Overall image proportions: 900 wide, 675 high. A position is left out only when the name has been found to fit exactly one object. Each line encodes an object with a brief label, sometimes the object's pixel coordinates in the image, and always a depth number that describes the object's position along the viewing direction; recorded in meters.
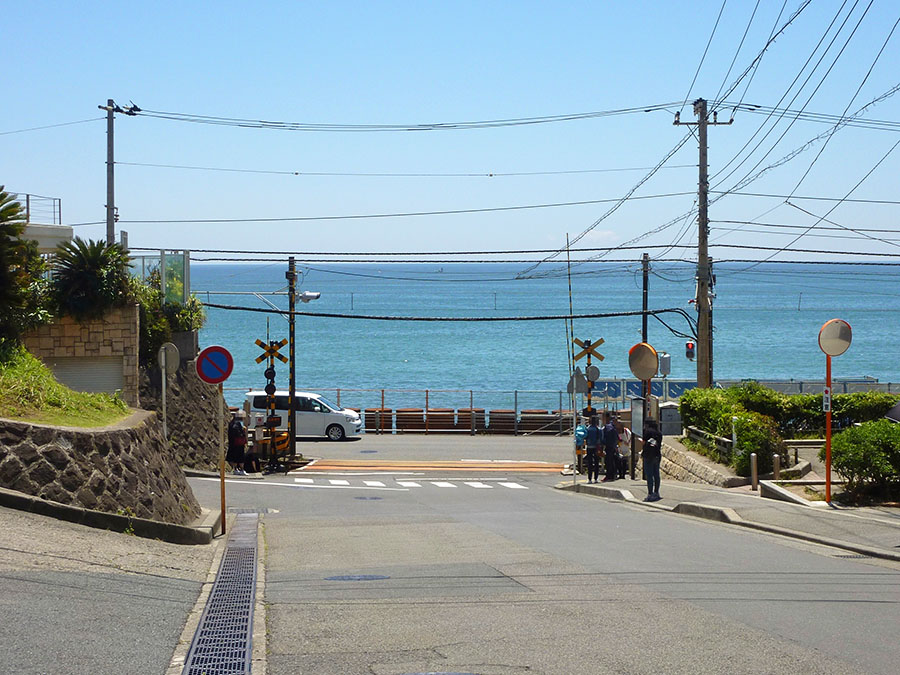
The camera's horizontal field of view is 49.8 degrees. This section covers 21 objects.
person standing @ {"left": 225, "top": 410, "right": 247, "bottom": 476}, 26.47
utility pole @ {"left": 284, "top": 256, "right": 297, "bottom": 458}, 30.53
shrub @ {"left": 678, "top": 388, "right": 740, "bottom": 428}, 23.24
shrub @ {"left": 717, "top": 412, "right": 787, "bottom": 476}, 20.25
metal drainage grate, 6.56
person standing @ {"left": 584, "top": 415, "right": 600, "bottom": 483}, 23.33
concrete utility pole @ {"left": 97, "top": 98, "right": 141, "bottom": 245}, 29.67
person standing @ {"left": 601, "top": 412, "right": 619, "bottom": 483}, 23.19
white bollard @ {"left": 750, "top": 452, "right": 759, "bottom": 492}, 19.06
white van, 38.34
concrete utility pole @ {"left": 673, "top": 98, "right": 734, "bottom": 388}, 29.00
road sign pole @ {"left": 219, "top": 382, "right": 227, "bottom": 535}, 13.72
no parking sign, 14.00
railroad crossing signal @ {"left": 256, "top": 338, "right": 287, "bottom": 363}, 29.28
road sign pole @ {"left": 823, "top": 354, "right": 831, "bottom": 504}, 15.44
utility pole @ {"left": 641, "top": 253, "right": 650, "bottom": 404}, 41.50
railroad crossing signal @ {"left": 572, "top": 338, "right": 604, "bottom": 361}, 26.35
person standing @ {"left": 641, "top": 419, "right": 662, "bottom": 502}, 18.72
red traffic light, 43.22
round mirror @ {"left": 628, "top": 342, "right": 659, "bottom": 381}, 21.06
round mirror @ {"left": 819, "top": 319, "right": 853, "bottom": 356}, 15.42
